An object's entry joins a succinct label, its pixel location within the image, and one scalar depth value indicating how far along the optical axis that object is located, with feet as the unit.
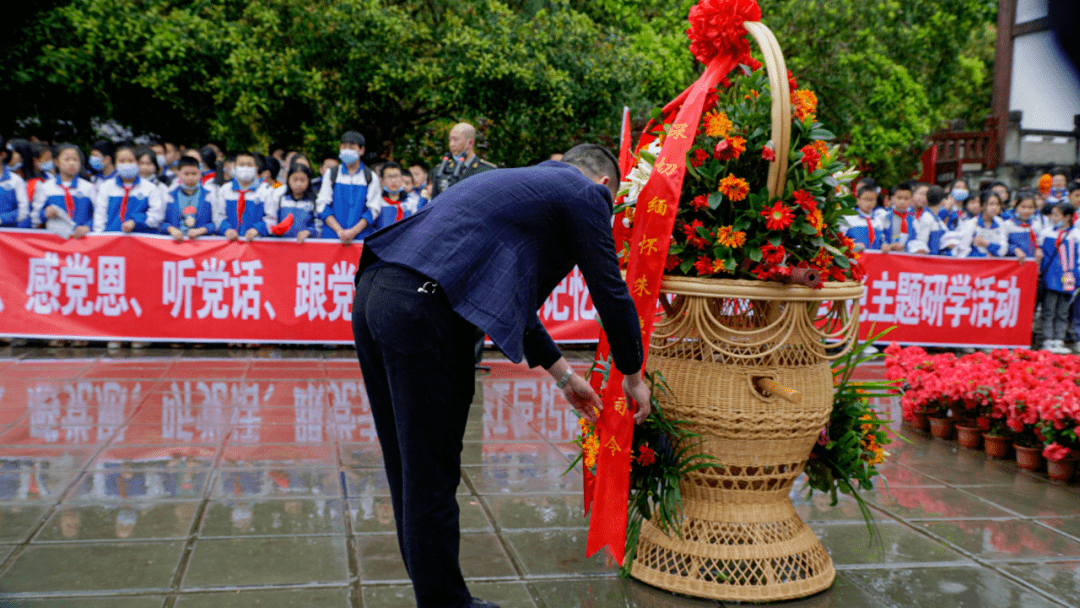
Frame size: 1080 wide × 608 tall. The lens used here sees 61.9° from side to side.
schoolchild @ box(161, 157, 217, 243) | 27.91
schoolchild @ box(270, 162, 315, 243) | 28.60
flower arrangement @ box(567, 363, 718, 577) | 10.78
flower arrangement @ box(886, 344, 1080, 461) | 16.47
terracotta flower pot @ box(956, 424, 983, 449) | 18.88
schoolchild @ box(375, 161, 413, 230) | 28.99
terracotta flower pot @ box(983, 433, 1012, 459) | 18.13
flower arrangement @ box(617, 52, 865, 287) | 10.38
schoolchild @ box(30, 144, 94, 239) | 26.91
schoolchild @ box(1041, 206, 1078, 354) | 33.58
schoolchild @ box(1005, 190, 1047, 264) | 33.86
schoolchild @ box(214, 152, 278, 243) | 28.32
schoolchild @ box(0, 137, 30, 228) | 26.99
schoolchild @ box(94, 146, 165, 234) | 27.32
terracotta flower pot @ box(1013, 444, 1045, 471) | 17.30
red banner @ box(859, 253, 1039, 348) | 31.81
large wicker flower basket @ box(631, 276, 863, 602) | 10.52
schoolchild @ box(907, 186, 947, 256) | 33.32
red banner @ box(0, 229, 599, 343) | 26.55
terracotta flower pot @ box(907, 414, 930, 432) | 20.42
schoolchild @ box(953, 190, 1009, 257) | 33.45
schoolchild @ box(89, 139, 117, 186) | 29.89
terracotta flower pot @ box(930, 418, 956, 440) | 19.69
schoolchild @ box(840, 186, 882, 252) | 32.40
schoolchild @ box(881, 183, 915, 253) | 33.32
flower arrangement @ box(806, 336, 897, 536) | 11.49
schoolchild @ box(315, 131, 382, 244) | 28.76
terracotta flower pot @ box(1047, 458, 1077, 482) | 16.52
